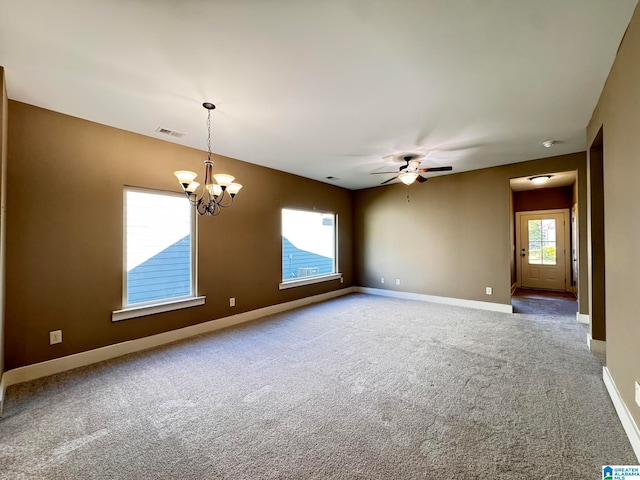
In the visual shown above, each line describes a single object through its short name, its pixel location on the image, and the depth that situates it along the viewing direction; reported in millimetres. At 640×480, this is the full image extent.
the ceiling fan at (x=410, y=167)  4156
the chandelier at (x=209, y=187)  2799
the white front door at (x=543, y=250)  6934
